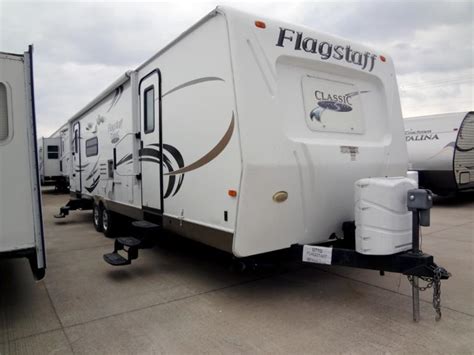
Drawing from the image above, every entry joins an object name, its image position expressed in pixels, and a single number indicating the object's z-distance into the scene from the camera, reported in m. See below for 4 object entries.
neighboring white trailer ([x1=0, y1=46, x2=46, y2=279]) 3.83
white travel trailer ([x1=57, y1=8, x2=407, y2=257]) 3.82
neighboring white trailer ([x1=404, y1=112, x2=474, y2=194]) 11.73
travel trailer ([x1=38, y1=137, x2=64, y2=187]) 22.73
